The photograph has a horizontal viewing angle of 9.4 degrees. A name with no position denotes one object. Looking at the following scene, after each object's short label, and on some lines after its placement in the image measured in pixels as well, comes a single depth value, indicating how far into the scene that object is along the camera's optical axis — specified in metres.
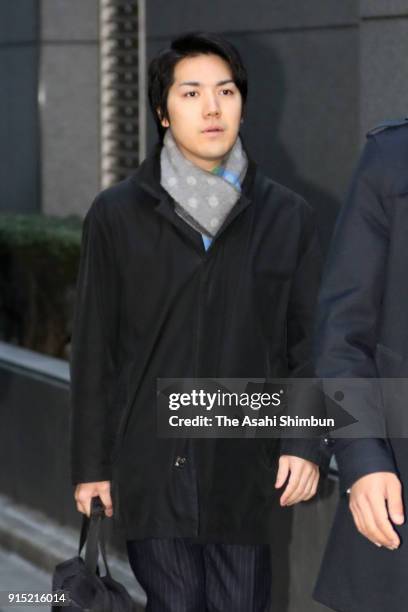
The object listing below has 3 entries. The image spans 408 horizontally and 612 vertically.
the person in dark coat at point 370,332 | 5.32
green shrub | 14.69
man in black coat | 6.87
